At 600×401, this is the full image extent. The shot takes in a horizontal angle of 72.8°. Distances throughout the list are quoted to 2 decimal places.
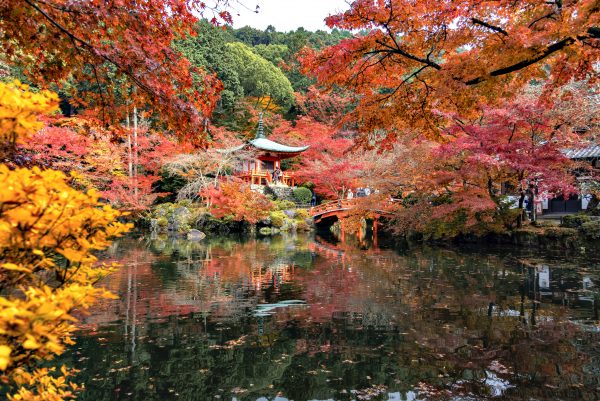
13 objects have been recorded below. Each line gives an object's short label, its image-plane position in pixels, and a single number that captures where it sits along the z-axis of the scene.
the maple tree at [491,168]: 11.05
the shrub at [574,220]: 12.66
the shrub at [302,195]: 26.20
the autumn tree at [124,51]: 3.15
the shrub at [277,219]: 20.89
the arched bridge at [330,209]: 21.97
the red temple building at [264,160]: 25.38
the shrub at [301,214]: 22.09
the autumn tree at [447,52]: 4.02
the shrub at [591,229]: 11.84
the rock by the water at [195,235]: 17.81
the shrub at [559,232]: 12.28
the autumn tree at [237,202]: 19.77
